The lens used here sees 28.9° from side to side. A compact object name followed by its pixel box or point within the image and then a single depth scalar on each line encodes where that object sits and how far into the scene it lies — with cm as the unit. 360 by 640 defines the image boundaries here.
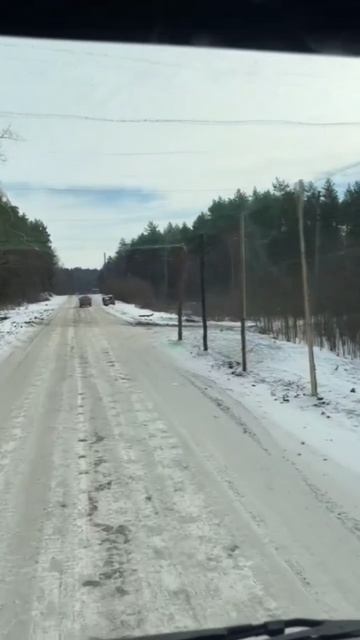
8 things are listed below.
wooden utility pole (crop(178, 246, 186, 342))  2281
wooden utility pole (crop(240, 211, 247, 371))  1438
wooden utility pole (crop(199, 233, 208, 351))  1922
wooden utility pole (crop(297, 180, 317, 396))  1073
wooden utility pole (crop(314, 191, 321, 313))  3356
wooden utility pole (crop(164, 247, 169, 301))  7881
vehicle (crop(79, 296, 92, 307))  6850
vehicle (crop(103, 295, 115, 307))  7438
